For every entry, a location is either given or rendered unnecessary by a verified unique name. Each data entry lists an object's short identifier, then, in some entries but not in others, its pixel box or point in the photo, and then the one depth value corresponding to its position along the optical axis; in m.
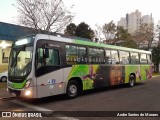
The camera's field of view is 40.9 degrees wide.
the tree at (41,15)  20.97
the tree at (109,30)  44.09
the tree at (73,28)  45.50
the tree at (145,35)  45.72
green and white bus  9.35
